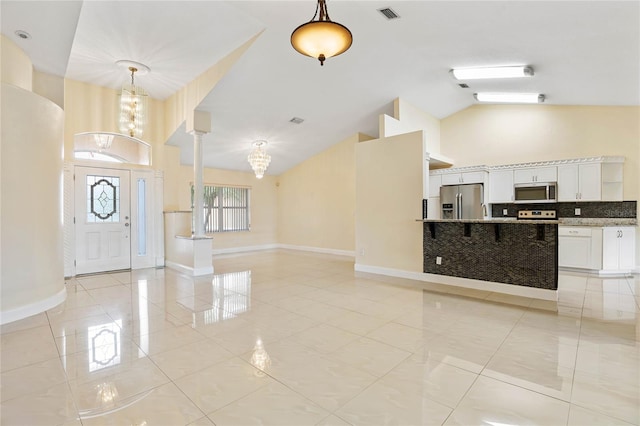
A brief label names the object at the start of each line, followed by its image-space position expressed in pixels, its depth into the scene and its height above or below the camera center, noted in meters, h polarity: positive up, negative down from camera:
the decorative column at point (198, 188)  5.79 +0.44
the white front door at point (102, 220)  5.64 -0.17
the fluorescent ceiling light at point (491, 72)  4.41 +2.12
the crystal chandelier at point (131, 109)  4.75 +1.64
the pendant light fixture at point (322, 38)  2.38 +1.41
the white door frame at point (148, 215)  6.24 -0.08
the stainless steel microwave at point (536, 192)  5.99 +0.35
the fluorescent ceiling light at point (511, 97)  5.51 +2.13
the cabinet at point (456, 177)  6.53 +0.75
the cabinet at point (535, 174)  5.97 +0.71
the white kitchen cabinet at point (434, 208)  7.01 +0.04
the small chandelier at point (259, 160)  7.11 +1.20
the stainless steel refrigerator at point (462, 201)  6.52 +0.19
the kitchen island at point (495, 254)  3.93 -0.65
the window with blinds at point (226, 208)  8.84 +0.08
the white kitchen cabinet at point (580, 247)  5.41 -0.71
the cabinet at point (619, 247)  5.33 -0.68
